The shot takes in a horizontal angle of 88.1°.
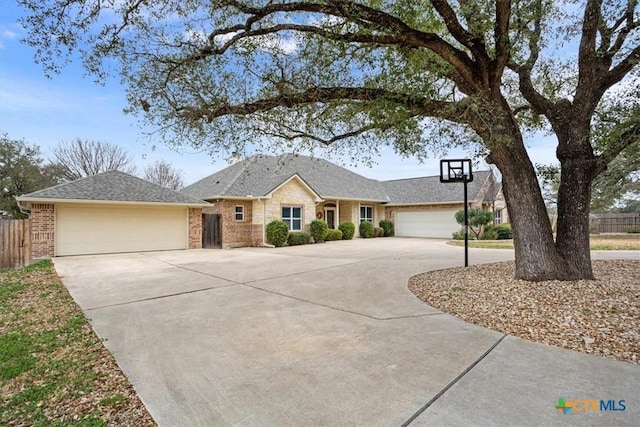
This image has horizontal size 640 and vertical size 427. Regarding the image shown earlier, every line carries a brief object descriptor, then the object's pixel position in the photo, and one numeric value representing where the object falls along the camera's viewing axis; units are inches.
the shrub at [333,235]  824.3
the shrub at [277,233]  693.9
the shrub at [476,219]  820.0
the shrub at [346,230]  872.3
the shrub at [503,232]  835.4
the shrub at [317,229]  781.3
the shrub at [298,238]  725.3
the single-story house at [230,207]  544.4
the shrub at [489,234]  830.5
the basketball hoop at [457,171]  392.8
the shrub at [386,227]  1010.1
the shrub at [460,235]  832.9
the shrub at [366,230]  948.9
